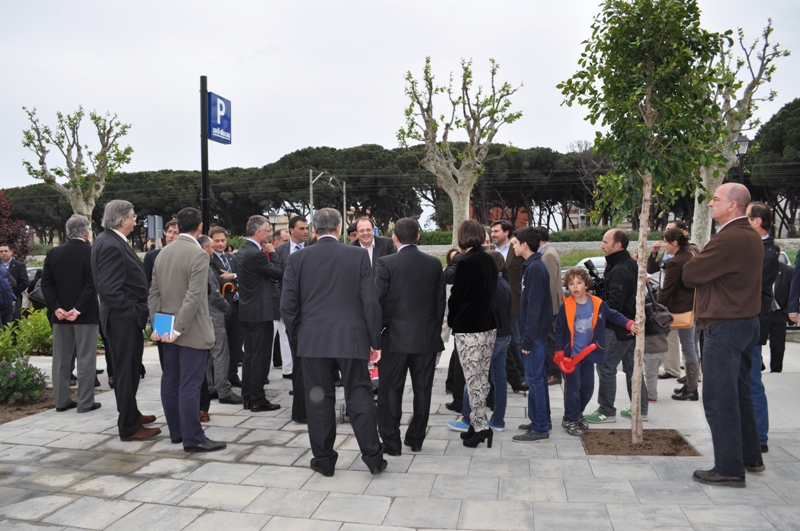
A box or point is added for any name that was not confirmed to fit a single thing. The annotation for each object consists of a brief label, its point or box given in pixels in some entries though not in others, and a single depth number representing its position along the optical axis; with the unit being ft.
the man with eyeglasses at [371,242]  20.95
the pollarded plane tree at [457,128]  81.00
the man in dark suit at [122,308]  17.12
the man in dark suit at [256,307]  20.40
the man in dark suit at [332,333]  14.29
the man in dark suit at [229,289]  21.63
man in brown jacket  13.28
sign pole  26.94
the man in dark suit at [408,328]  15.70
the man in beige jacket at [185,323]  15.96
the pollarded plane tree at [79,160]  104.17
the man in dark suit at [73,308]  20.07
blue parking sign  27.76
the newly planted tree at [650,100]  15.65
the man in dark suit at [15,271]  31.09
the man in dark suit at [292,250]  18.97
